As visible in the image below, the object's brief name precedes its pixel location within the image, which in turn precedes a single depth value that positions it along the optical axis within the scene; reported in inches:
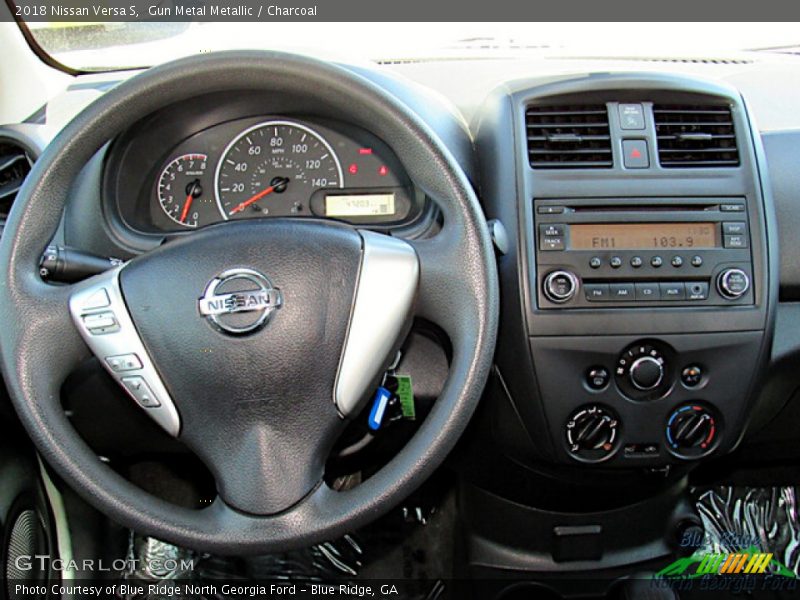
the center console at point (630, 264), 55.8
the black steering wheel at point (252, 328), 42.8
